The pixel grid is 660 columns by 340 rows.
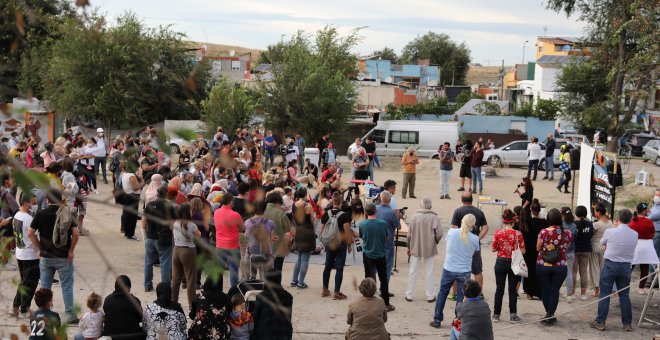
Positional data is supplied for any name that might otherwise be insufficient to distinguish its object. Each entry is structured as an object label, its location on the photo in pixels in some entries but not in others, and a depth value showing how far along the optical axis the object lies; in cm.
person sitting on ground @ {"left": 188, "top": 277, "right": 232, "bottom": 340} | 721
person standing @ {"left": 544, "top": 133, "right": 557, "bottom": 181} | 2531
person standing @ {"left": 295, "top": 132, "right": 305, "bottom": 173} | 2466
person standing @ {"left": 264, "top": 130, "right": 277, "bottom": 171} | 2373
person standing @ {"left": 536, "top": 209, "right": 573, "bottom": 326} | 993
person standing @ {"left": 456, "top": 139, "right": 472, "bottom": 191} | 2130
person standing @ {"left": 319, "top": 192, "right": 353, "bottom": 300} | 1059
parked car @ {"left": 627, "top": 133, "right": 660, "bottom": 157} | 4128
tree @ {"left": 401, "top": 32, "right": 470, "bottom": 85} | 9594
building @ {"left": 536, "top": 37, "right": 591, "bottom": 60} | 7338
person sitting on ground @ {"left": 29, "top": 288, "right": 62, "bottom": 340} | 655
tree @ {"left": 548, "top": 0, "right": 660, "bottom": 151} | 3628
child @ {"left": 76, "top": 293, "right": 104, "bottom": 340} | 711
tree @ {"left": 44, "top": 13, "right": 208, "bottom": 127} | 2908
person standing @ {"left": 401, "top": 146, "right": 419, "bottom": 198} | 2020
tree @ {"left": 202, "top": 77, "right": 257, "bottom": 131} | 2927
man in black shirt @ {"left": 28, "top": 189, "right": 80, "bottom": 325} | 872
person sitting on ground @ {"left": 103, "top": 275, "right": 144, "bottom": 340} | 711
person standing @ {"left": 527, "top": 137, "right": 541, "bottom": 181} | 2462
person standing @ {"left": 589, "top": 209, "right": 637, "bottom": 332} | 997
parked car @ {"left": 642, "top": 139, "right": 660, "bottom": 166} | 3666
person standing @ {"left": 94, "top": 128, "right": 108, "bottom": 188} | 1831
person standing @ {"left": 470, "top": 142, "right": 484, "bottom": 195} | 2059
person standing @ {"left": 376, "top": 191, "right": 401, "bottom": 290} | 1092
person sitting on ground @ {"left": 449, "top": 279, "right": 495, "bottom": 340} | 775
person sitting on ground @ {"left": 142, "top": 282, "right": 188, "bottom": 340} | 709
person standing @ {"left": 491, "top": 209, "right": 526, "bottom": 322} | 996
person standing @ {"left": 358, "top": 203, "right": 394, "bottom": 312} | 1021
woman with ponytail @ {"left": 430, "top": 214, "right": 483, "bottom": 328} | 974
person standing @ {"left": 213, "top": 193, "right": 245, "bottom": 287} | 947
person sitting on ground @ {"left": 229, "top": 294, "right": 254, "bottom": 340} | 742
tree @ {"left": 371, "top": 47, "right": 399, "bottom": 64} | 10759
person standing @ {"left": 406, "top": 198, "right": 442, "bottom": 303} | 1075
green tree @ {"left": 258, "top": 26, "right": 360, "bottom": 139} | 3219
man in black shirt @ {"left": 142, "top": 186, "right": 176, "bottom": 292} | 1009
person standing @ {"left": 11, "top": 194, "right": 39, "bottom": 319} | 902
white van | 3219
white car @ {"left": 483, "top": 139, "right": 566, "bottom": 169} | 2958
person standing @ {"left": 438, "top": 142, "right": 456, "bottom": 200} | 2022
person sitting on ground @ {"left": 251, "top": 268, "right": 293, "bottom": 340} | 746
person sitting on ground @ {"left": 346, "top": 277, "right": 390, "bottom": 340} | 762
